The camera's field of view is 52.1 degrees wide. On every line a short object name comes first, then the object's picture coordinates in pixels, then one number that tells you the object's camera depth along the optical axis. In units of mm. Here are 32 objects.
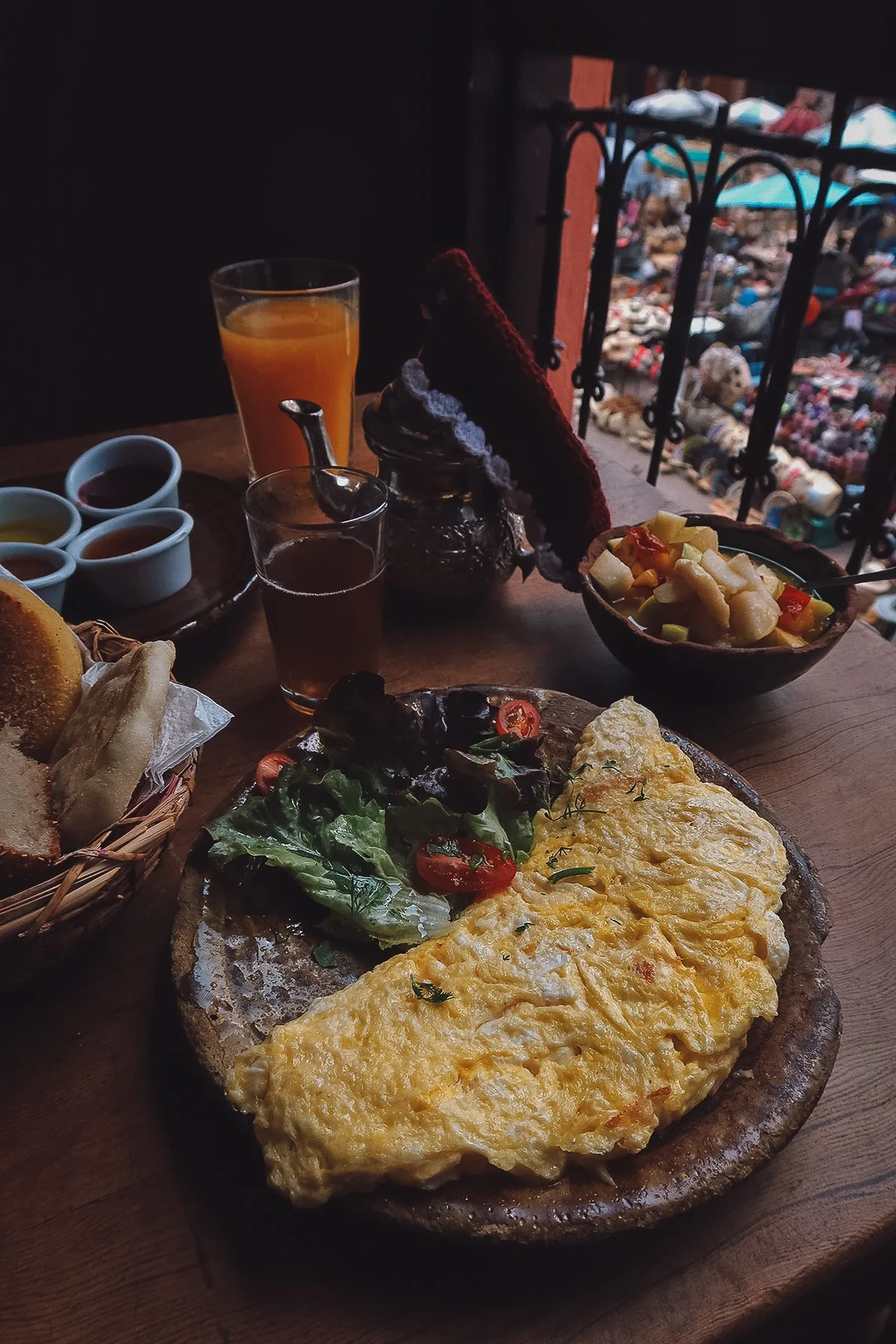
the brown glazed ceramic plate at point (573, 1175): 236
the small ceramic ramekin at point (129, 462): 478
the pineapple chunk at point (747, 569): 412
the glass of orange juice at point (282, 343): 547
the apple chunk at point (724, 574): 408
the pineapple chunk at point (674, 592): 411
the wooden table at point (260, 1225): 239
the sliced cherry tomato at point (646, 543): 438
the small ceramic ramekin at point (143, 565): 428
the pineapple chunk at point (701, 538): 446
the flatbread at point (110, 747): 302
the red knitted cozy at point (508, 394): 411
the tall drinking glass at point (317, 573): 399
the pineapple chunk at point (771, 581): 424
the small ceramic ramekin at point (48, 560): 408
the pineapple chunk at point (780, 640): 405
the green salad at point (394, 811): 315
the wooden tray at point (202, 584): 438
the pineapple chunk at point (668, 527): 450
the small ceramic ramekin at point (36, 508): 459
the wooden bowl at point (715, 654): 391
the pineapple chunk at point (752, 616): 400
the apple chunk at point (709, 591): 399
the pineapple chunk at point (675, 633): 402
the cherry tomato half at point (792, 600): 414
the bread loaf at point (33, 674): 338
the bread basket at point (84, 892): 265
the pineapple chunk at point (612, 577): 429
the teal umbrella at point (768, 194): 2027
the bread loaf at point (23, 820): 276
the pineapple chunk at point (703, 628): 405
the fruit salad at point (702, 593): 403
